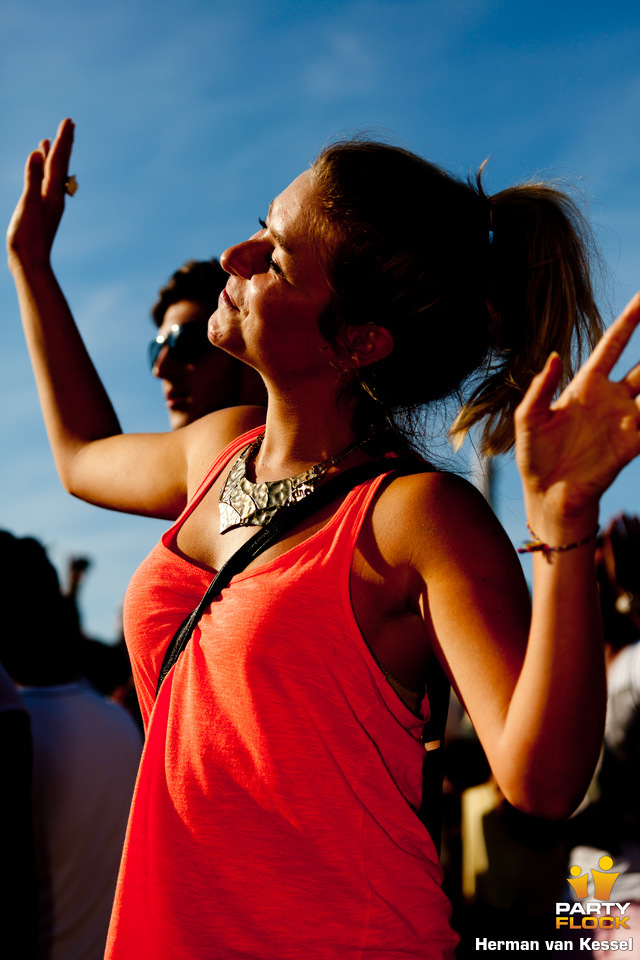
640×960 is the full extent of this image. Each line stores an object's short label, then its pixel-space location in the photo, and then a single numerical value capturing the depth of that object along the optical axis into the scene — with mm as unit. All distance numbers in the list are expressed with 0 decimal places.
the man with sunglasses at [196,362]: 3336
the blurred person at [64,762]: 3053
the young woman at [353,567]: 1183
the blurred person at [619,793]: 3203
